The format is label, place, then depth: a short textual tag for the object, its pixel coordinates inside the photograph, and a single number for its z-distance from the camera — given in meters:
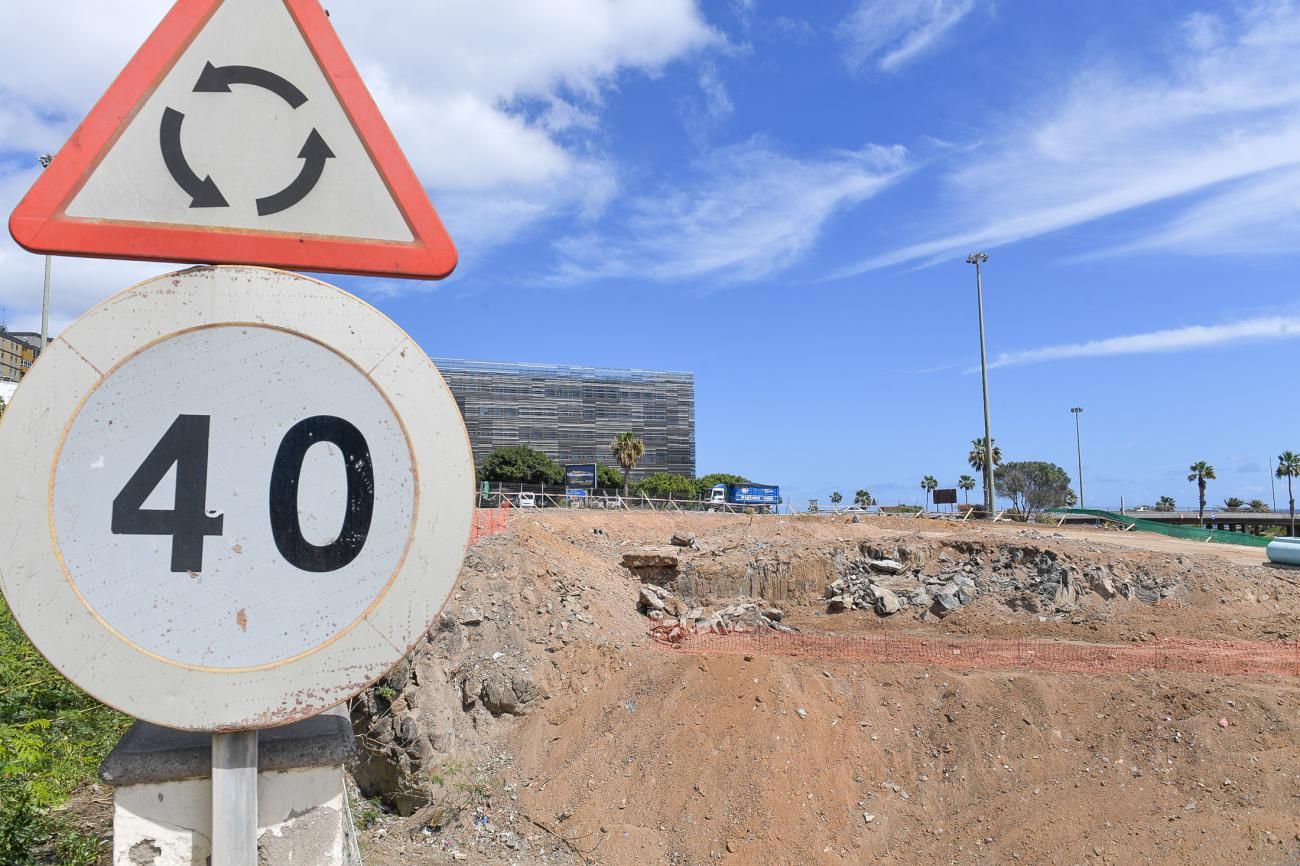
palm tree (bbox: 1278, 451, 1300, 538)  69.91
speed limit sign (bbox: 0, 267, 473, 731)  1.51
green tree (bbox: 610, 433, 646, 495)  55.59
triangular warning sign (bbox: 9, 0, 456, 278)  1.64
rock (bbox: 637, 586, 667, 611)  19.67
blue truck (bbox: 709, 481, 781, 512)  53.81
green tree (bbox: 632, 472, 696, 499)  61.03
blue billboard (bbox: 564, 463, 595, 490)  61.66
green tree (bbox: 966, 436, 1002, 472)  70.91
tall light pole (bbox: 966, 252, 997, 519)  36.43
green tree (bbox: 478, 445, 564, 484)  60.31
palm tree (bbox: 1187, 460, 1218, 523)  67.75
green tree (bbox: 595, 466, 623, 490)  69.09
